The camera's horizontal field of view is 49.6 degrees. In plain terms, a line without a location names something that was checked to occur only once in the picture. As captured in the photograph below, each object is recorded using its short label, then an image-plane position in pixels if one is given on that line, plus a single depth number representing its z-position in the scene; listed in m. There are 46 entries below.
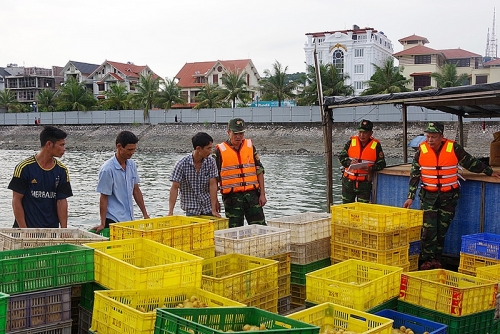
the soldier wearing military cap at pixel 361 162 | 8.12
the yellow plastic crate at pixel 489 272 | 5.04
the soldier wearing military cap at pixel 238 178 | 7.09
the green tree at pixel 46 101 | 69.94
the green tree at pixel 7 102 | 75.25
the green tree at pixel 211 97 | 58.78
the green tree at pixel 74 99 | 64.25
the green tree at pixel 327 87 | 52.94
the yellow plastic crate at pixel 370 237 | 5.48
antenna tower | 149.75
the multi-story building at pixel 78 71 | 86.50
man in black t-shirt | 5.49
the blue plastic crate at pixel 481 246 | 5.47
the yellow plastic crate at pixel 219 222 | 5.97
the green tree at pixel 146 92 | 61.47
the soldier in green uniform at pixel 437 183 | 6.76
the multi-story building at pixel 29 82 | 87.88
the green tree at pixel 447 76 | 55.25
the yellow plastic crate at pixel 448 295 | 4.27
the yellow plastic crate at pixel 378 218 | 5.51
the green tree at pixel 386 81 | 51.84
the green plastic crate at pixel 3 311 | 3.12
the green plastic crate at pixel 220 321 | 3.00
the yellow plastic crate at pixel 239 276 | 4.18
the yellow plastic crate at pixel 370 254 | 5.48
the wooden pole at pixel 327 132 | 8.77
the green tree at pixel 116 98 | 63.72
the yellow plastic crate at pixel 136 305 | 3.36
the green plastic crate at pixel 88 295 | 4.22
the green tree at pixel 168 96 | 60.62
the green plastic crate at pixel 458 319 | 4.27
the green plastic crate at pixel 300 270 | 5.62
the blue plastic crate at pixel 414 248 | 6.21
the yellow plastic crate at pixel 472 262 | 5.48
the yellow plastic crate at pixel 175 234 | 4.72
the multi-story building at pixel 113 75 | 80.69
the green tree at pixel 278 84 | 57.22
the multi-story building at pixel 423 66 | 66.50
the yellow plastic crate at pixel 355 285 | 4.23
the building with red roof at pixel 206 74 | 75.12
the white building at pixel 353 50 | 71.69
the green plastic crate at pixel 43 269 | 3.77
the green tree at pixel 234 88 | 58.88
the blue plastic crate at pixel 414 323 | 4.05
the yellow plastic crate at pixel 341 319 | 3.62
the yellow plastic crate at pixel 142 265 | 3.80
